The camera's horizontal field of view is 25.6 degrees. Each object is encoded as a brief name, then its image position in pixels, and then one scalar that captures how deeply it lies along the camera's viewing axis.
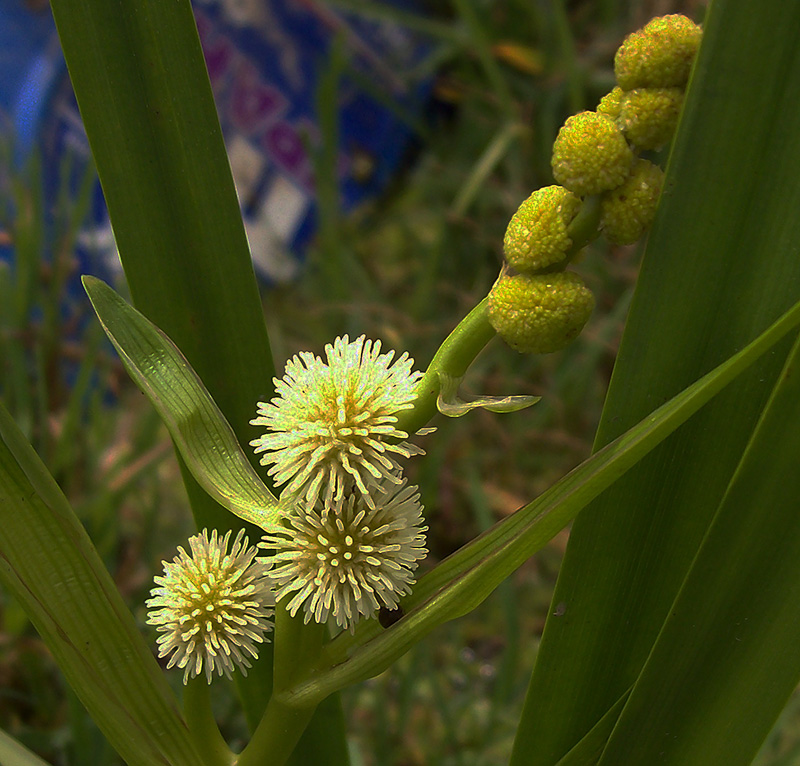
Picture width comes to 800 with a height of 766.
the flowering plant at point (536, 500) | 0.19
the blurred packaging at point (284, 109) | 0.70
